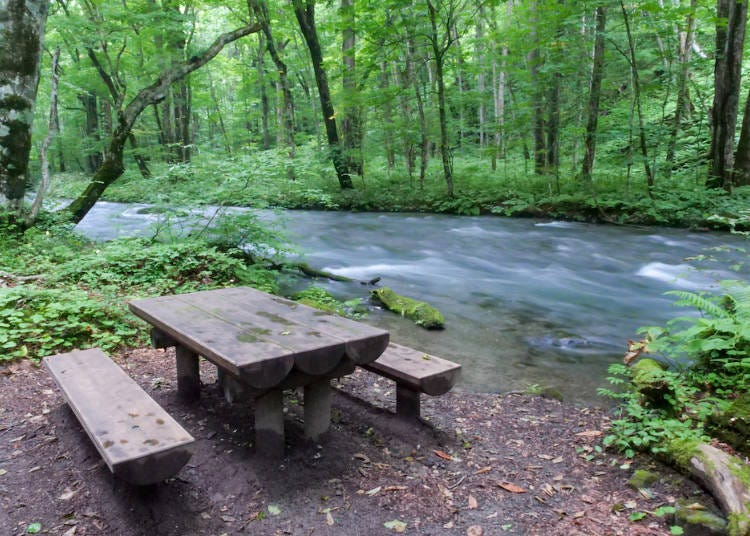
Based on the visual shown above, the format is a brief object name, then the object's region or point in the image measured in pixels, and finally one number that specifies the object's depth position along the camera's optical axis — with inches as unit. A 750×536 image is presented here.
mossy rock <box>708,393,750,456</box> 117.6
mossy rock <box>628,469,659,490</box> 112.2
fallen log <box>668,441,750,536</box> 88.0
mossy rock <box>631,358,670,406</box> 139.9
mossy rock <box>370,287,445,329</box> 262.2
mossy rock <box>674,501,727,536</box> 90.7
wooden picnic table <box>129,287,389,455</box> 99.6
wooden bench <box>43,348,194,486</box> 86.2
